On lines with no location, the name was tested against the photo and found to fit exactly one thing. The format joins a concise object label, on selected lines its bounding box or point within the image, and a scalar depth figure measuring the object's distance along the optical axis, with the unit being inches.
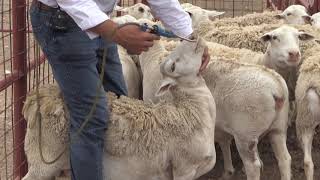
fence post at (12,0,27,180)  168.2
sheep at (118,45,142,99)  205.9
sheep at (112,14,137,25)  209.7
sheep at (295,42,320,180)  174.9
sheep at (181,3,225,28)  277.3
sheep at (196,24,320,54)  230.2
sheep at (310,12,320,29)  252.4
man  114.7
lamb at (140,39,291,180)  170.4
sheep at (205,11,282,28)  266.8
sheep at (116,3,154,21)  275.5
